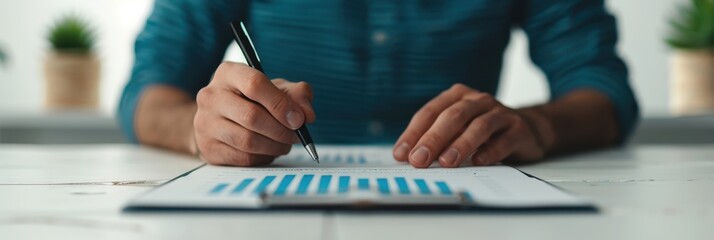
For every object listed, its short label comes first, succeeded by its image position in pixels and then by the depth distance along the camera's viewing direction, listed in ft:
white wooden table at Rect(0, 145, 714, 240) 1.20
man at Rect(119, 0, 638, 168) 3.54
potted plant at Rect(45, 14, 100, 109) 7.11
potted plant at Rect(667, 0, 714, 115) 6.74
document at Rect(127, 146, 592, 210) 1.38
